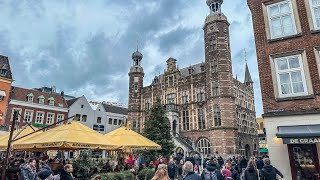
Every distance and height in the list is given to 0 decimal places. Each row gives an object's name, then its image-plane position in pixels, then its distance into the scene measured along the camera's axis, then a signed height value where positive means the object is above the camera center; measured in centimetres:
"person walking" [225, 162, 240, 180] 1002 -142
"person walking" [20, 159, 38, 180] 736 -90
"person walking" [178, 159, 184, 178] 1498 -180
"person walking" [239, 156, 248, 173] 1351 -126
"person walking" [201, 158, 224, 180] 669 -88
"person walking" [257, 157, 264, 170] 1215 -117
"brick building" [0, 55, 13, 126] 3122 +792
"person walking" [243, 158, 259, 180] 718 -95
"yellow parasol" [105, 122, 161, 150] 1285 +19
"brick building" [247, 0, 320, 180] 966 +297
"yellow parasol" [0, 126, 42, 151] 1205 +23
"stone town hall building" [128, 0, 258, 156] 3019 +643
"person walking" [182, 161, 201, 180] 513 -69
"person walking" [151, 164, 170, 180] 462 -64
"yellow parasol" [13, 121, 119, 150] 901 +19
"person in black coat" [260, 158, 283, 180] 745 -98
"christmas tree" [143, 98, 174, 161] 2470 +143
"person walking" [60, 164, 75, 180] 652 -83
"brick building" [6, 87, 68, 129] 3462 +611
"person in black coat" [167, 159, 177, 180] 1255 -139
